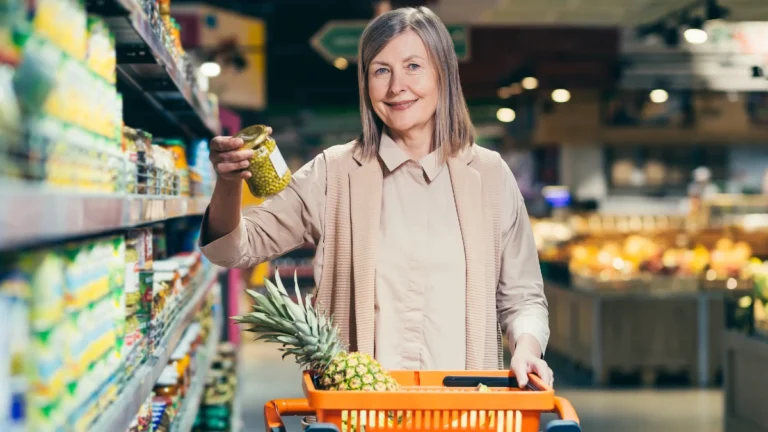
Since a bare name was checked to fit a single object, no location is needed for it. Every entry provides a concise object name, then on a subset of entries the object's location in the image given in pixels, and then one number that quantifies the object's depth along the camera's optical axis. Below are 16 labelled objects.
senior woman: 2.26
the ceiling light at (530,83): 10.29
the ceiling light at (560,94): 11.83
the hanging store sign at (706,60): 12.44
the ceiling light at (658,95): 11.69
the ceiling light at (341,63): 11.26
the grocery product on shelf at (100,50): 1.81
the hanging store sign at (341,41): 8.36
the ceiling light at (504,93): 12.36
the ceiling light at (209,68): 10.73
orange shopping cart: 1.66
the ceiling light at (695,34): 9.06
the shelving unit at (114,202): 1.21
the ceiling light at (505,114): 13.95
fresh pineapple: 1.84
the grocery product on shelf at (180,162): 3.65
